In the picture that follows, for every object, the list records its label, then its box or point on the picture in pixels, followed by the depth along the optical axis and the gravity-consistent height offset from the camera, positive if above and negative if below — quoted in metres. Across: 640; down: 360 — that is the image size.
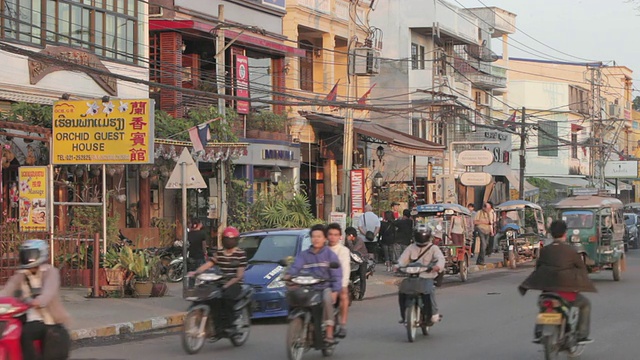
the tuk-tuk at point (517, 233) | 29.34 -1.52
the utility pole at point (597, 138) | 60.00 +3.25
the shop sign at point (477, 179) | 36.91 +0.31
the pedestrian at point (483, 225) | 29.53 -1.21
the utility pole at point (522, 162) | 44.44 +1.18
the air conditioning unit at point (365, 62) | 31.08 +4.25
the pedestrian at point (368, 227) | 27.31 -1.18
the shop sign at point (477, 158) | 36.66 +1.15
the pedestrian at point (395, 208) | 32.10 -0.83
